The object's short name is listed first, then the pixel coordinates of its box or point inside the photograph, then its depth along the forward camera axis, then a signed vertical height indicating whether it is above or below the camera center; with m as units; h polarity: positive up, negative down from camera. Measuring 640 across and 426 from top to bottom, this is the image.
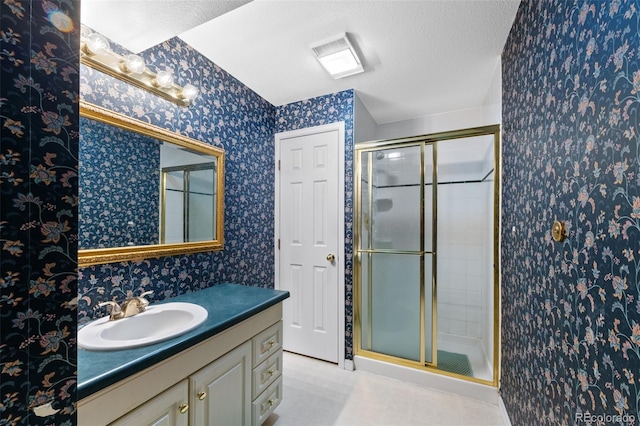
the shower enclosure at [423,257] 2.12 -0.38
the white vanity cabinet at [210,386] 0.88 -0.73
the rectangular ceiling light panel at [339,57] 1.71 +1.11
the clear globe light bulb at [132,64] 1.35 +0.79
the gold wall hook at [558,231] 0.89 -0.06
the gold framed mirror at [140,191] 1.26 +0.14
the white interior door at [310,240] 2.37 -0.24
